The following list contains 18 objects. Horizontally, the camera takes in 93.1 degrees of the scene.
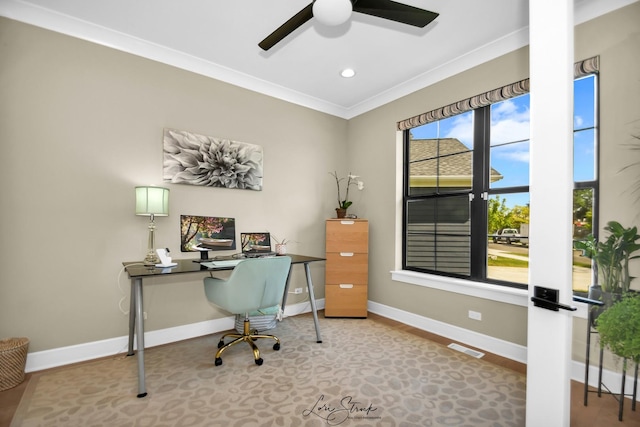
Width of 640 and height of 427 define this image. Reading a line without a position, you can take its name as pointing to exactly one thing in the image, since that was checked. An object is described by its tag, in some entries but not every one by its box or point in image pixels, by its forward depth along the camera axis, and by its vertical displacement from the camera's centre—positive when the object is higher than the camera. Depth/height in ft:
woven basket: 6.81 -3.46
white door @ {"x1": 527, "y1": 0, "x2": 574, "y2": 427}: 3.58 +0.16
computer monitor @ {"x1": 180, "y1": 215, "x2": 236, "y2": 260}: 9.95 -0.72
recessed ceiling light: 10.71 +5.10
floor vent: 8.93 -4.10
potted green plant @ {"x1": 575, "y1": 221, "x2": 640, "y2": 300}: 3.67 -0.47
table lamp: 8.36 +0.26
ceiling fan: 5.41 +3.94
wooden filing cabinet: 12.28 -2.06
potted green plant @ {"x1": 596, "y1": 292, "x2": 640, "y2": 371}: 3.30 -1.24
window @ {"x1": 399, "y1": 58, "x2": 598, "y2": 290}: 9.08 +0.92
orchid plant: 13.75 +1.49
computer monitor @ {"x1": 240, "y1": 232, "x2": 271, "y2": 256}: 11.10 -1.11
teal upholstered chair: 7.85 -1.98
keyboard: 8.50 -1.47
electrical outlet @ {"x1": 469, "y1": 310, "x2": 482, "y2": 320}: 9.48 -3.13
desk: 6.79 -1.79
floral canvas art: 9.73 +1.79
